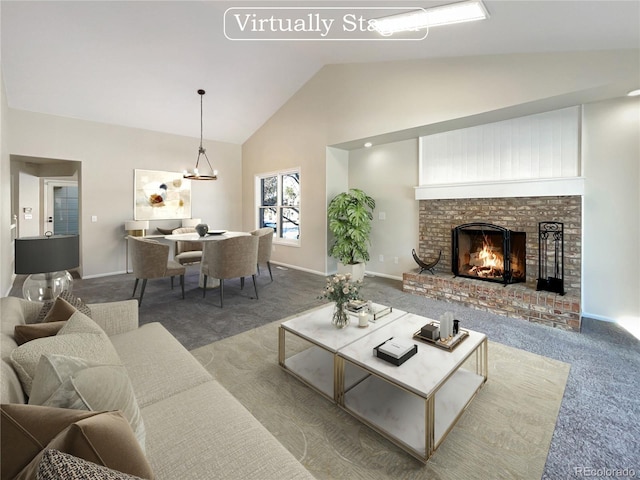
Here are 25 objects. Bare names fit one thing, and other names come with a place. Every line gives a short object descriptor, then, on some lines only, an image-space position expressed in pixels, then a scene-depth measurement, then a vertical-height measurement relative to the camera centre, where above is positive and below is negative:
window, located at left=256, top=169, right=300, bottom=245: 6.31 +0.78
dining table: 4.10 +0.01
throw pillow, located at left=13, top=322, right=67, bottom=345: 1.31 -0.42
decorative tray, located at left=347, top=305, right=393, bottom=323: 2.34 -0.59
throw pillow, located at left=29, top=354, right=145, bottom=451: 0.86 -0.44
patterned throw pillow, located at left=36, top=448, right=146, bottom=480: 0.55 -0.43
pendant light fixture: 4.57 +0.97
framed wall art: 5.91 +0.88
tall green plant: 4.92 +0.23
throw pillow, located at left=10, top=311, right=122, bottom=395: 1.05 -0.42
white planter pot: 5.05 -0.52
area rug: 1.44 -1.06
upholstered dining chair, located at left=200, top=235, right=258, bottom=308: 3.73 -0.24
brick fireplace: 3.21 -0.26
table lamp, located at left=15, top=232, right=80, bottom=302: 1.91 -0.12
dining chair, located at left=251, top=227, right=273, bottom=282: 4.73 -0.10
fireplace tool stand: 3.40 -0.19
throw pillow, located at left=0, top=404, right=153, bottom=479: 0.65 -0.46
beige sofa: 0.97 -0.71
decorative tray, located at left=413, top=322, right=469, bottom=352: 1.85 -0.65
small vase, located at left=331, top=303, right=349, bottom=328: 2.17 -0.57
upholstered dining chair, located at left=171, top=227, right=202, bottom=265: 4.93 -0.23
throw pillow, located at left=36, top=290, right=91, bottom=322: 1.57 -0.38
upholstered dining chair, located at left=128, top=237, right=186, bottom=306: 3.70 -0.25
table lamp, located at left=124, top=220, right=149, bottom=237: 5.56 +0.21
